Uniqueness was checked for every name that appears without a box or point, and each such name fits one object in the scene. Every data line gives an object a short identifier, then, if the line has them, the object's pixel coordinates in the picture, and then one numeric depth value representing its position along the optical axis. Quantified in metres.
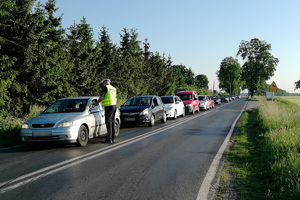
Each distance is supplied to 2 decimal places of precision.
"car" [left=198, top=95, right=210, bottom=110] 29.75
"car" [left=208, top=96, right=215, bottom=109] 34.36
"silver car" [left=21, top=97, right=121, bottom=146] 8.08
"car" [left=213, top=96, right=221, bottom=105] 53.16
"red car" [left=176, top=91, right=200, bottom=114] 24.80
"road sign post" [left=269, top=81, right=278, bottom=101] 27.12
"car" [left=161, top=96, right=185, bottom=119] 19.26
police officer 9.53
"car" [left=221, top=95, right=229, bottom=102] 70.01
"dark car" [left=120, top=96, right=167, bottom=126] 14.74
